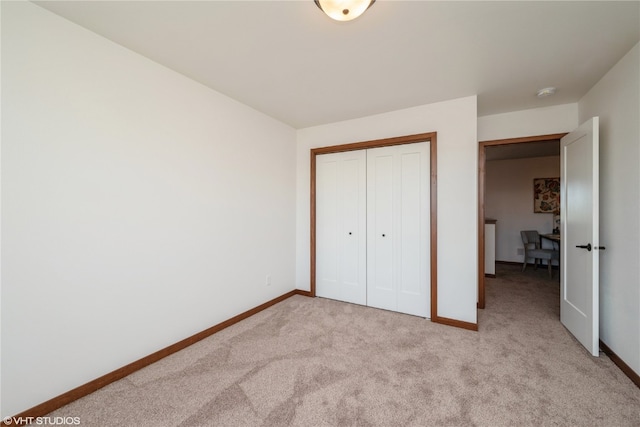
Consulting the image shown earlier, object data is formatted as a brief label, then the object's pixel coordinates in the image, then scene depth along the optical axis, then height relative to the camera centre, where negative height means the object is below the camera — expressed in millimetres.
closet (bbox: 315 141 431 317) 2941 -194
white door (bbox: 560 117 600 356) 2113 -212
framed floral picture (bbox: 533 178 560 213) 5320 +363
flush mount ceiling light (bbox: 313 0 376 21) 1331 +1092
